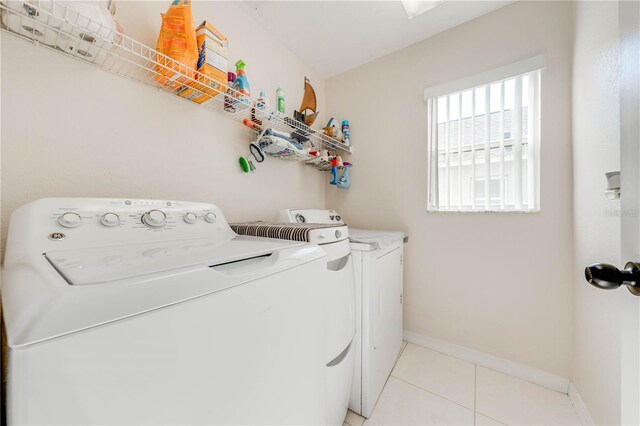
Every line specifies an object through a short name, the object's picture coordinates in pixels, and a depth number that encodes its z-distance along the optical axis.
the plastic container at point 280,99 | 1.53
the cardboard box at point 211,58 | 1.02
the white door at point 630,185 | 0.38
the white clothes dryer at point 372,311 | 1.19
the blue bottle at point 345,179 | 2.06
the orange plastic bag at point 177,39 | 0.93
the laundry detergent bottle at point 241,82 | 1.24
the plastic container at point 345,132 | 2.05
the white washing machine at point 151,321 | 0.30
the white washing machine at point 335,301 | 0.94
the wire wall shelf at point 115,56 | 0.69
